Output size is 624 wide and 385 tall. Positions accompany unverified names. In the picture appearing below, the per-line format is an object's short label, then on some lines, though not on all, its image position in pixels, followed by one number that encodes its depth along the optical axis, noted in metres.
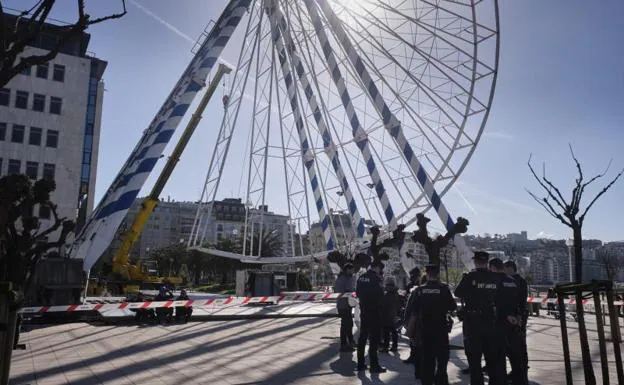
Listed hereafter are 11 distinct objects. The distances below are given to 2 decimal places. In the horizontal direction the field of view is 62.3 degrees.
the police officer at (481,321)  7.18
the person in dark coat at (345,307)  11.91
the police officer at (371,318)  9.46
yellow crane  37.00
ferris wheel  20.41
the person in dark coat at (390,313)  11.86
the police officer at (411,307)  8.60
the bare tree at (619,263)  92.55
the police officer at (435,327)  7.81
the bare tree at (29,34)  5.14
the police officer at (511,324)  7.34
